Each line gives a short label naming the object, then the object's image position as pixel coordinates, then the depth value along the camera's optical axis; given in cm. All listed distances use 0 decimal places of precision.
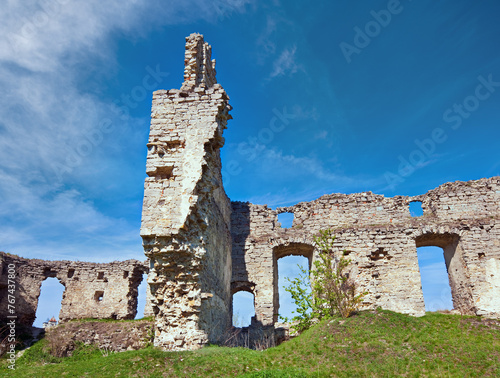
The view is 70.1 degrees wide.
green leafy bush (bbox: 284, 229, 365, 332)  1116
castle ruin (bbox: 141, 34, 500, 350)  966
